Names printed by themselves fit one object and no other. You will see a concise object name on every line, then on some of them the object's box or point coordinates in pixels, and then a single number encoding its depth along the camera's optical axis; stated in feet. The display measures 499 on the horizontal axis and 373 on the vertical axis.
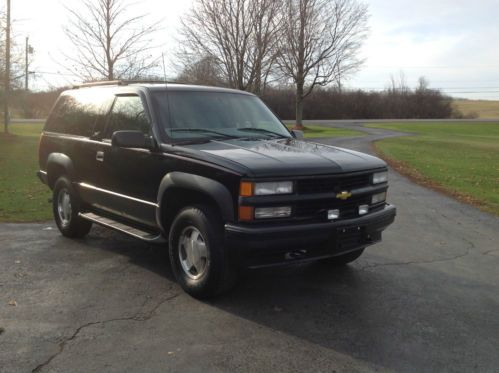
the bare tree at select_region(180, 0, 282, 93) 83.76
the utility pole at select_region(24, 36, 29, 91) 91.50
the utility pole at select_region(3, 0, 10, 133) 80.26
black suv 13.42
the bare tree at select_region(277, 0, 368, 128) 107.73
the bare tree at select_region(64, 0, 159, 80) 67.15
